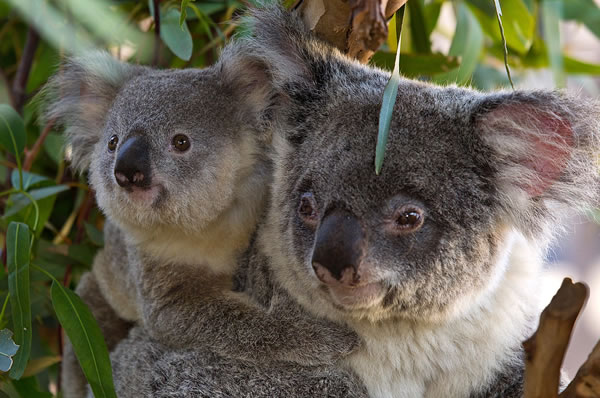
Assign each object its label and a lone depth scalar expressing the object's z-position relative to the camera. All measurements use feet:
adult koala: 6.26
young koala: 7.23
